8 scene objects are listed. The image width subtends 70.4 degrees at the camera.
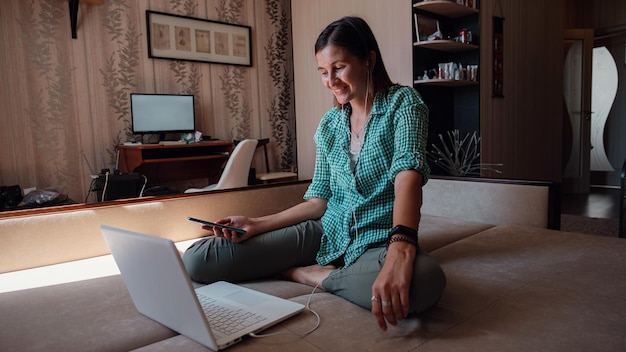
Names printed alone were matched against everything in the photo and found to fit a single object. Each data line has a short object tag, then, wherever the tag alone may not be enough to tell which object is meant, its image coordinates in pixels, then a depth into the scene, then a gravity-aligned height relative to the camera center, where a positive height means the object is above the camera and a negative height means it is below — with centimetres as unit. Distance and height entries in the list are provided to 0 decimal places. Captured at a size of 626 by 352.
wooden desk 374 -22
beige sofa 90 -42
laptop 83 -36
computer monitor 388 +20
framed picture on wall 418 +94
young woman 112 -20
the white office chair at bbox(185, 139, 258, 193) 323 -25
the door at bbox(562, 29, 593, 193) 518 +20
